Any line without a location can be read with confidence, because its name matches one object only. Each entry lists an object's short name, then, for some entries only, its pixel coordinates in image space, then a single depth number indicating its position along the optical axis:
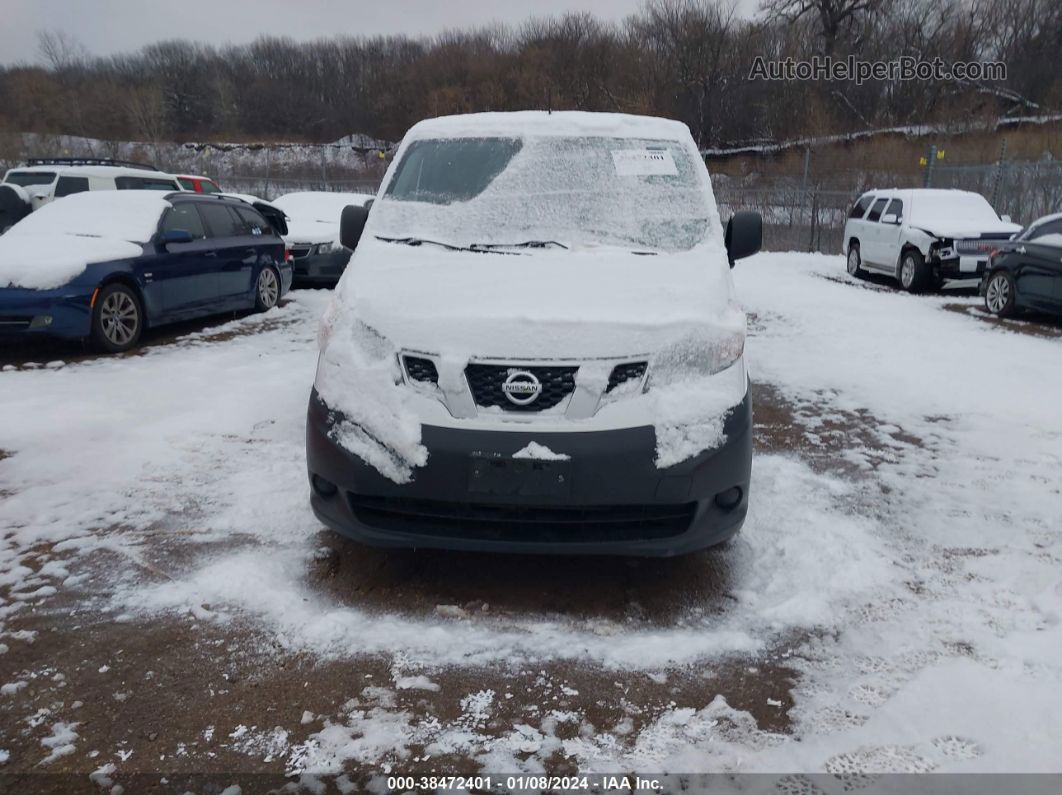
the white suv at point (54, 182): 15.09
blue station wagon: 7.12
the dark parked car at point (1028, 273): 9.72
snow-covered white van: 2.96
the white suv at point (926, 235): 12.88
